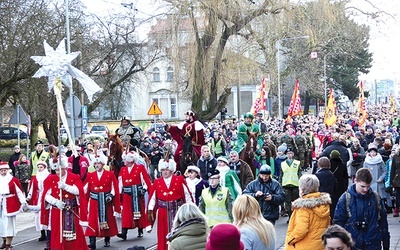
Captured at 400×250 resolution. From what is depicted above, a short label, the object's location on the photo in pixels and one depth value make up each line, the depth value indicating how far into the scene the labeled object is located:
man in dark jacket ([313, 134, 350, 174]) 17.05
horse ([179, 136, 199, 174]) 17.27
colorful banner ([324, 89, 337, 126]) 38.31
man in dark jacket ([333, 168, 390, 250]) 8.52
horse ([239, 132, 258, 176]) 18.52
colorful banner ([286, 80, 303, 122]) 43.28
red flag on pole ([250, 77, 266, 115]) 38.78
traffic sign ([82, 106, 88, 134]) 30.67
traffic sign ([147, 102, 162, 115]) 27.85
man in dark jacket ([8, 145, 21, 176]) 23.88
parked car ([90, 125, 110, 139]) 55.52
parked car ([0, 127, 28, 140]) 52.47
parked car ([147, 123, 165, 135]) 30.23
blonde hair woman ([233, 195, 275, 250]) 7.31
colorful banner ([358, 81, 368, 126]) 37.28
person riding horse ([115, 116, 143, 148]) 19.19
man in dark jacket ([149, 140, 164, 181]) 25.06
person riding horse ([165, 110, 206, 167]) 17.67
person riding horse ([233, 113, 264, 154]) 19.12
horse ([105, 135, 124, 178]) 17.59
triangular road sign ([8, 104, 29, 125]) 24.14
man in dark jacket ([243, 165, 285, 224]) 10.71
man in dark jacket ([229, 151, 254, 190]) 14.80
